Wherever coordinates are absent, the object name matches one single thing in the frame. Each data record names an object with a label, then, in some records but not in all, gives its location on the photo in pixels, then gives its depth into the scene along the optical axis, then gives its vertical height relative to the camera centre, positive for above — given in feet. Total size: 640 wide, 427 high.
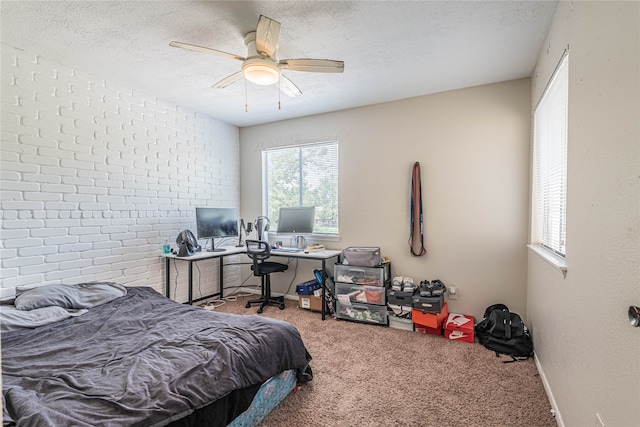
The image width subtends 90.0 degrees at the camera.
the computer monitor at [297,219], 13.00 -0.58
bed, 4.37 -2.68
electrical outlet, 10.94 -2.98
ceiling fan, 6.62 +3.27
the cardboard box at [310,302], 12.30 -3.77
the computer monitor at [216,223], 12.42 -0.71
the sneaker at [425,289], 10.27 -2.75
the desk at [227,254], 11.42 -1.85
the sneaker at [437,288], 10.28 -2.73
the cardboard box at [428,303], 9.96 -3.09
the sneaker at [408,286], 10.68 -2.74
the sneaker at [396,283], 10.91 -2.72
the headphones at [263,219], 13.96 -0.73
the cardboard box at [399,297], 10.51 -3.07
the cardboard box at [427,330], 10.15 -4.00
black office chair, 12.28 -2.45
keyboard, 12.79 -1.79
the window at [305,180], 13.53 +1.13
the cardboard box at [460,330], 9.59 -3.78
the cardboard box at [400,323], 10.60 -3.96
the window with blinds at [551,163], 6.71 +1.02
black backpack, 8.59 -3.69
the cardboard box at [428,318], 9.94 -3.57
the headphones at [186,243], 11.30 -1.35
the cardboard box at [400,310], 10.50 -3.49
